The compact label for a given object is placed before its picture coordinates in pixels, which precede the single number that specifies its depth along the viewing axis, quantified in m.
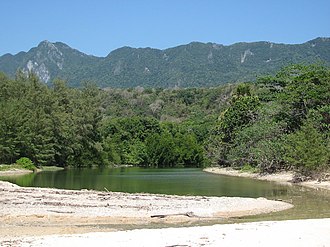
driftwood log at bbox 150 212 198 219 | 22.67
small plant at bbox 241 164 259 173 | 59.94
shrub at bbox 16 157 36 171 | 69.98
